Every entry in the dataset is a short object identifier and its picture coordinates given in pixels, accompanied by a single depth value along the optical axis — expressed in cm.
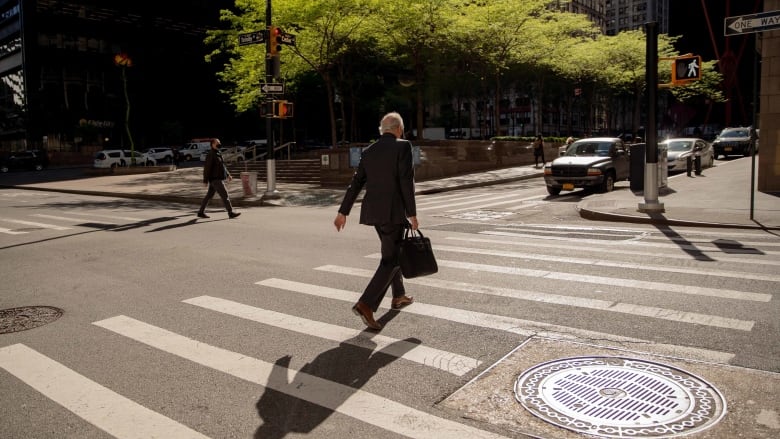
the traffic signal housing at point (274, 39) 1848
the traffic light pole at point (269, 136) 1945
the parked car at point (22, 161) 4784
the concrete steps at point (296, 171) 2855
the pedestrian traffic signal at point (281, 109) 1900
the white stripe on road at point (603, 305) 531
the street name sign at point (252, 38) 1847
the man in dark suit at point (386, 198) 550
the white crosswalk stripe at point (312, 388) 350
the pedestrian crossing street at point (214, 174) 1527
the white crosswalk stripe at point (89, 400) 355
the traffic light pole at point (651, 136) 1325
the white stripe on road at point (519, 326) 460
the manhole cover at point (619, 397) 348
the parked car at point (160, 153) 5303
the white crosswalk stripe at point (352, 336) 450
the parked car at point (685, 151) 2523
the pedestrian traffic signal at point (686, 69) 1334
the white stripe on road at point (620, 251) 802
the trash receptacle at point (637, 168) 1523
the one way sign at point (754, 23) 1113
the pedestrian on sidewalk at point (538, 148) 3369
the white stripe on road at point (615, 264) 712
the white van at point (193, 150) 5828
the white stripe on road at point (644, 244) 909
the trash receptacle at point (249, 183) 2048
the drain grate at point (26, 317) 575
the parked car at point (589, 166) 1881
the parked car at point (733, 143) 3381
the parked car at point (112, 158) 4309
